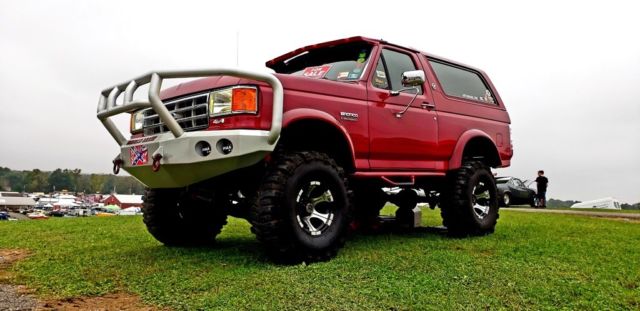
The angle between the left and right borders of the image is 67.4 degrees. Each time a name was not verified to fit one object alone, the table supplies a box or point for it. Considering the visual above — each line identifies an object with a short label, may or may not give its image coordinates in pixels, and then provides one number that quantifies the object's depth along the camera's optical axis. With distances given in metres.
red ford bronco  3.79
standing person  19.84
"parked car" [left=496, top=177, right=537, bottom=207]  20.17
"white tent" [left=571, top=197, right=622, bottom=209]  22.49
